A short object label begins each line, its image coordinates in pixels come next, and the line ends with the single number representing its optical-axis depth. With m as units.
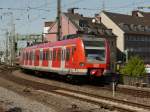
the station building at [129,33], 88.94
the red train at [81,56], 26.02
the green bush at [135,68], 30.07
